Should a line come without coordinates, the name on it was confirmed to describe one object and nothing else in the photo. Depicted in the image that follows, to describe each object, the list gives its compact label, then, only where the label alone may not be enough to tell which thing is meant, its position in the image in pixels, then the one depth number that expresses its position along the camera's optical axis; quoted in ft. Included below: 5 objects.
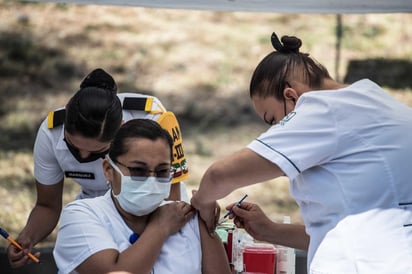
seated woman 16.63
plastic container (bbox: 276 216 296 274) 20.63
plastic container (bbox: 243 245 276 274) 20.15
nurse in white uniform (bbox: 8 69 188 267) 19.10
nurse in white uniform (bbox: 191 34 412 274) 14.97
